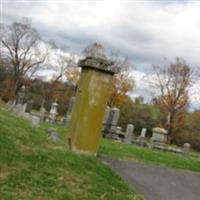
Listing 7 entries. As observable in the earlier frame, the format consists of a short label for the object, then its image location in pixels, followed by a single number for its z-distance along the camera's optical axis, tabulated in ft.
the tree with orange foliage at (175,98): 195.31
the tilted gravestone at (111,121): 100.73
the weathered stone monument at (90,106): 35.37
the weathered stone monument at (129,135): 100.59
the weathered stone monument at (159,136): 100.92
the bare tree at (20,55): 226.99
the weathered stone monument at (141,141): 101.38
